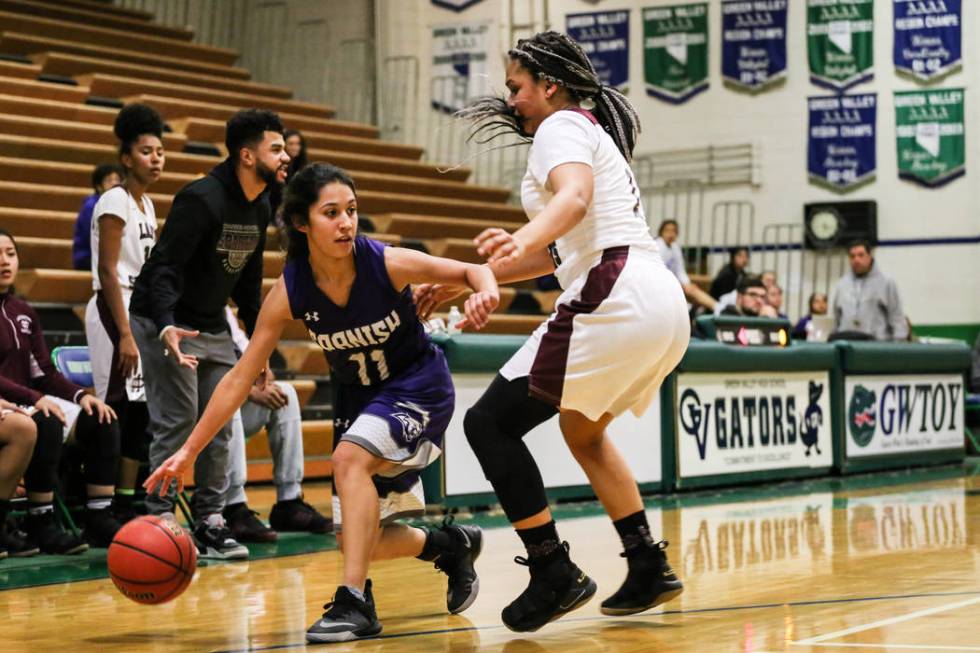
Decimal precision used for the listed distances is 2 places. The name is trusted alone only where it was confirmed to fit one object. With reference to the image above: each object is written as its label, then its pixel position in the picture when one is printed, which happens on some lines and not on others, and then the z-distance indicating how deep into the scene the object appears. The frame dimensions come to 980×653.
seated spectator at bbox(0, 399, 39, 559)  5.75
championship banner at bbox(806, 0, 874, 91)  15.30
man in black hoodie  5.82
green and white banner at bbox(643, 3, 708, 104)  15.96
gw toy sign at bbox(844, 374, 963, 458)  10.33
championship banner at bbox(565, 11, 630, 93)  16.30
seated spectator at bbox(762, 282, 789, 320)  11.72
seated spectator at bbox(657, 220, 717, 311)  13.67
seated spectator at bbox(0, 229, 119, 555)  6.01
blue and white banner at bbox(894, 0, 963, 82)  14.96
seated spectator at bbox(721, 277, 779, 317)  10.29
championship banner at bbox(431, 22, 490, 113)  16.55
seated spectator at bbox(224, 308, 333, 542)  6.88
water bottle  7.75
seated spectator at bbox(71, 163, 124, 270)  7.84
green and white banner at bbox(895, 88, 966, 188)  14.93
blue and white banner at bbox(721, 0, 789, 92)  15.59
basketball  4.05
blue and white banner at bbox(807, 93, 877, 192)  15.29
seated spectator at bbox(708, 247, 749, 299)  13.87
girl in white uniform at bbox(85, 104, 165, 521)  6.20
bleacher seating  10.09
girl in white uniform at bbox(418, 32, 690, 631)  3.95
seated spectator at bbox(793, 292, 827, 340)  13.21
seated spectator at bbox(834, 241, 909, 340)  11.91
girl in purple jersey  3.98
